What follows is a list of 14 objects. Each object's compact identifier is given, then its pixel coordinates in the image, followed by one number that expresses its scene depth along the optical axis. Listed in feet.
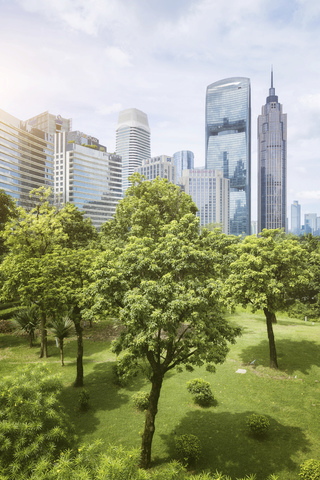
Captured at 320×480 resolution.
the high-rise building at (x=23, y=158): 484.74
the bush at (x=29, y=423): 23.18
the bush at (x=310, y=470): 33.03
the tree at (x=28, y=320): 82.64
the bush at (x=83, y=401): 52.16
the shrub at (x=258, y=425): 43.37
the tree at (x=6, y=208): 100.53
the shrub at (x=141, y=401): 51.98
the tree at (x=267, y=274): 62.23
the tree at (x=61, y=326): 66.12
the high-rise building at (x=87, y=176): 583.17
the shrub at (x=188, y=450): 38.50
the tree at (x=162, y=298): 34.71
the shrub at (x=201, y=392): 53.16
